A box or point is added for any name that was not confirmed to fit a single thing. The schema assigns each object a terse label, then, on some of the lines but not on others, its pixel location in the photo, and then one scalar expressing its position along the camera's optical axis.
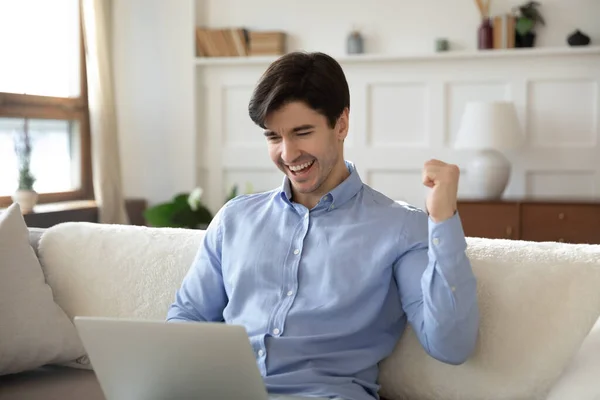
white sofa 1.70
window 4.48
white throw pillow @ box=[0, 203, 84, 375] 2.03
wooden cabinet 4.33
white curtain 4.96
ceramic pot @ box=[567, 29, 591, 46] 4.65
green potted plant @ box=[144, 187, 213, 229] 4.87
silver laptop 1.39
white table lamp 4.50
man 1.71
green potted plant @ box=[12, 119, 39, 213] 4.26
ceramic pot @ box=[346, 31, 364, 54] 5.01
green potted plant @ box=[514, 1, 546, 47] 4.72
